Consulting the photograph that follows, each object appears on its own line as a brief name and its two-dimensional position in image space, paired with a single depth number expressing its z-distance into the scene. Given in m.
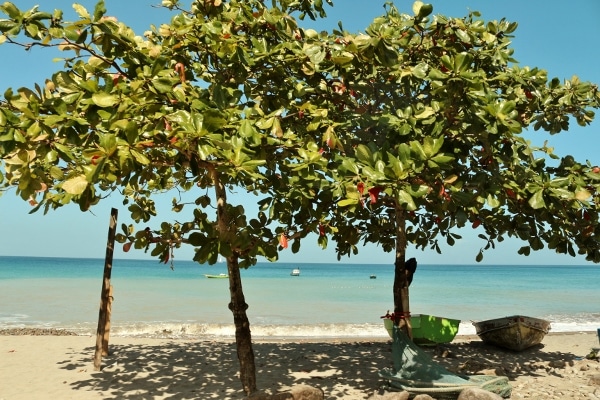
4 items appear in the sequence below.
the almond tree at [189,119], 4.14
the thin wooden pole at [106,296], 9.81
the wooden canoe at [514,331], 12.40
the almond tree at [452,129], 4.84
